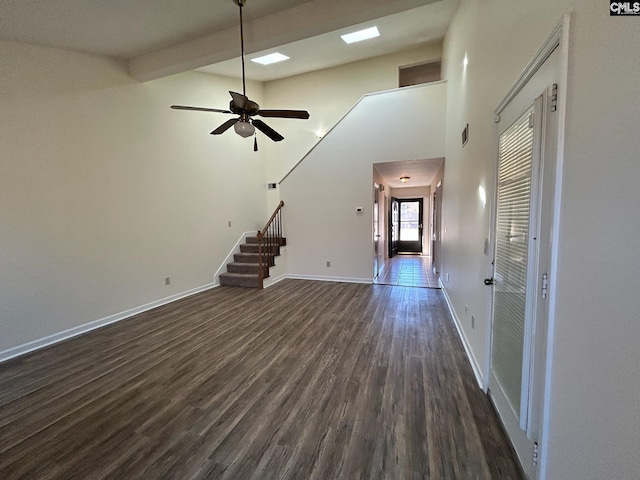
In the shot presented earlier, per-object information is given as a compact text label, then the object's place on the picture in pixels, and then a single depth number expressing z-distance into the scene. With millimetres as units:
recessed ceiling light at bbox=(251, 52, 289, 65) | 6347
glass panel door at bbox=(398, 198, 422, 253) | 10641
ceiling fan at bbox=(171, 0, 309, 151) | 2902
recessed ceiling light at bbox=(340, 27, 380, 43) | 5651
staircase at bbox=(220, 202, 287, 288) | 5791
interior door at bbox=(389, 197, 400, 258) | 9518
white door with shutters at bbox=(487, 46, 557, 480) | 1344
